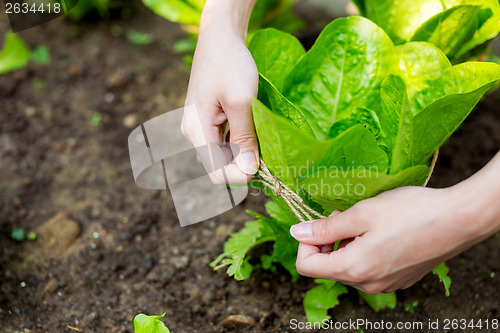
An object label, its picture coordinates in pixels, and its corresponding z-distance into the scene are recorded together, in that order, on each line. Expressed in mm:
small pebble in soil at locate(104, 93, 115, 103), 1147
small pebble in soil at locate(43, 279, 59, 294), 935
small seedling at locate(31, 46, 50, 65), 1234
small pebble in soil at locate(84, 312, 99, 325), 906
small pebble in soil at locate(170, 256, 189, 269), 959
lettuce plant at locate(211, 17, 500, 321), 777
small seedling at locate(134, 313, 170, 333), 822
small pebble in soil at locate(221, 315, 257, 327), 904
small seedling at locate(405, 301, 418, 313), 908
